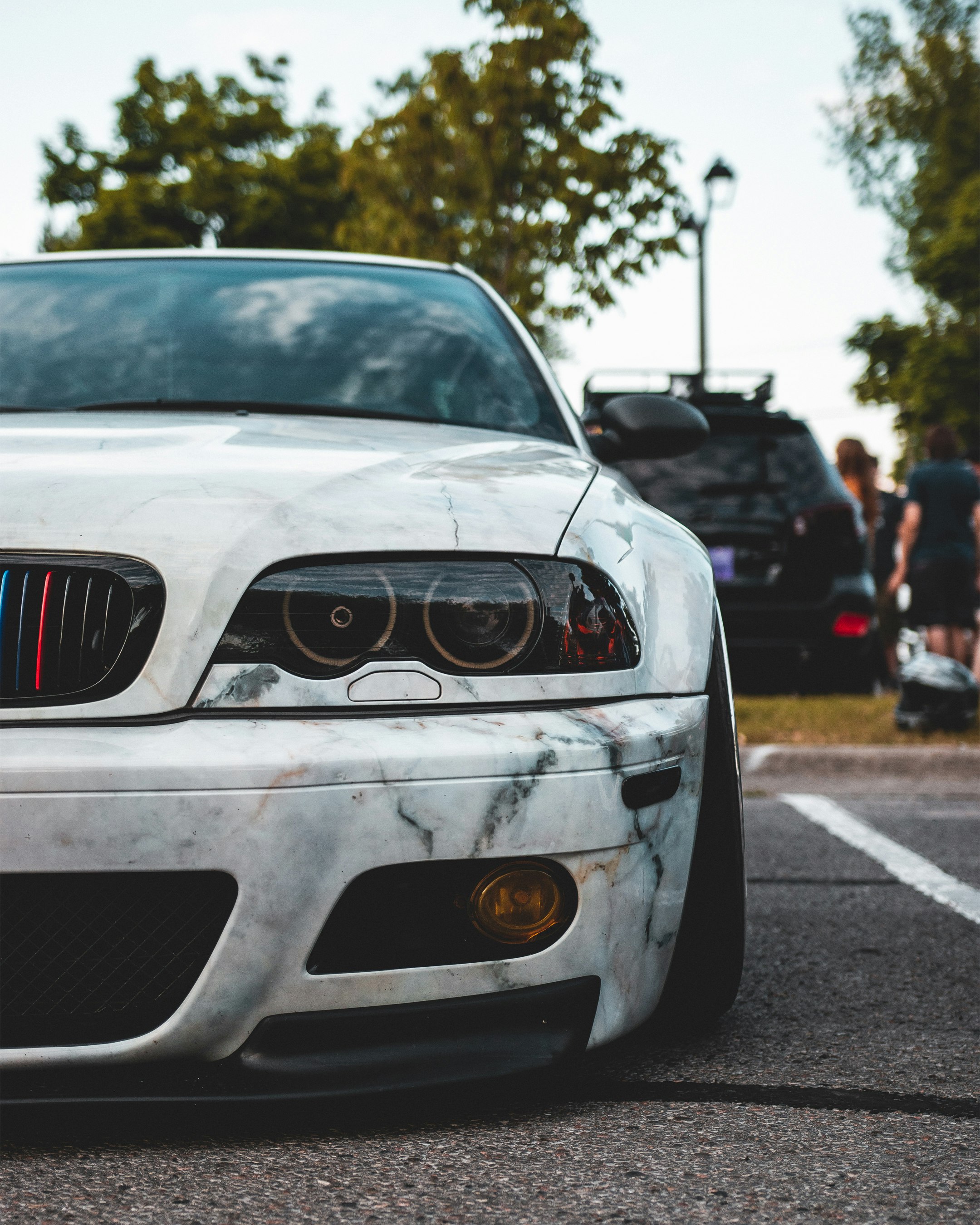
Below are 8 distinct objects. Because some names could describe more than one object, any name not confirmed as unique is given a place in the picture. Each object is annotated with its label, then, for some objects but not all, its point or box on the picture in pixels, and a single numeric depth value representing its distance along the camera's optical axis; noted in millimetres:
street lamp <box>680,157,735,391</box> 15711
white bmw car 1803
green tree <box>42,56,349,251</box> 33500
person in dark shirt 8727
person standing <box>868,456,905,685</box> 11578
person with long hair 9781
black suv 7328
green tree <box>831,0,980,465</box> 31672
